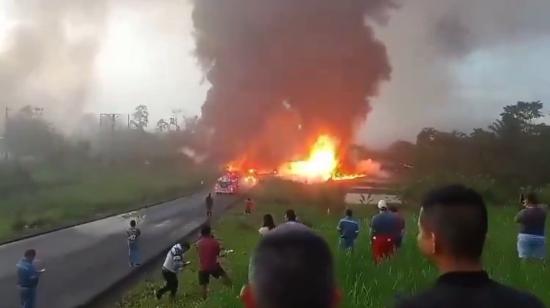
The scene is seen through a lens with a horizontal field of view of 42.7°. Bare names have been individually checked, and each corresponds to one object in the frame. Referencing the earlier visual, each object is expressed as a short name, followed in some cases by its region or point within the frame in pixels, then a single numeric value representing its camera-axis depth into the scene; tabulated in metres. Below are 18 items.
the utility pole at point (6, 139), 55.24
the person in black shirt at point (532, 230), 11.45
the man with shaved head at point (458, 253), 2.96
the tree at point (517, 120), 49.89
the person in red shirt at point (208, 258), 13.54
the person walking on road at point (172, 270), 13.72
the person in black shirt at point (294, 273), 2.45
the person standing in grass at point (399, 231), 13.36
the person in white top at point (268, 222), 13.11
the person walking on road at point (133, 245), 17.30
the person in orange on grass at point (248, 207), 33.22
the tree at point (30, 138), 60.22
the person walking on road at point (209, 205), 31.50
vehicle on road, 47.06
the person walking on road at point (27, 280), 12.03
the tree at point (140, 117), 120.37
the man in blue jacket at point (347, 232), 15.10
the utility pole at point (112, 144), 71.34
